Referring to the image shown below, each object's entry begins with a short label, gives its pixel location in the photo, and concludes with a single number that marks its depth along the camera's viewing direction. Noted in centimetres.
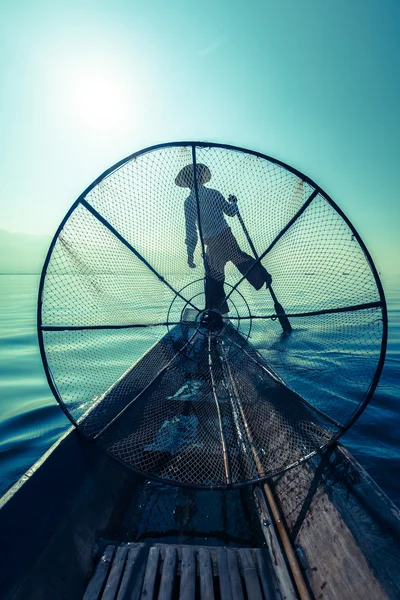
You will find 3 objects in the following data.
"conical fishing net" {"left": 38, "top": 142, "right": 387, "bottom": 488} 246
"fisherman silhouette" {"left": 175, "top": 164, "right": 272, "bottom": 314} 338
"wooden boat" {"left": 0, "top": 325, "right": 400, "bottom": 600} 143
